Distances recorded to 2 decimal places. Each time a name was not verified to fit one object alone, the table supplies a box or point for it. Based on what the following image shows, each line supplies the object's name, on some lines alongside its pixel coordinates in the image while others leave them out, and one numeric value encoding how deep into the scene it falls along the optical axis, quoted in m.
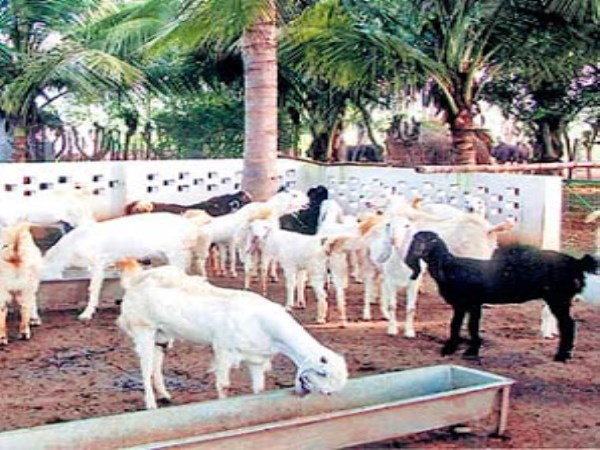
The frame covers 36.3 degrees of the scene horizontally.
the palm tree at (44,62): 14.14
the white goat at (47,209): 11.23
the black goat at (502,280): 6.71
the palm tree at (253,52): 9.89
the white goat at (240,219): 9.40
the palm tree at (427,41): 12.23
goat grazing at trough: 4.67
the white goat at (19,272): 7.27
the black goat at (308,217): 11.11
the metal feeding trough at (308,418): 4.21
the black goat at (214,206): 11.08
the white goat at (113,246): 8.25
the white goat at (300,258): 7.95
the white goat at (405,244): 7.45
